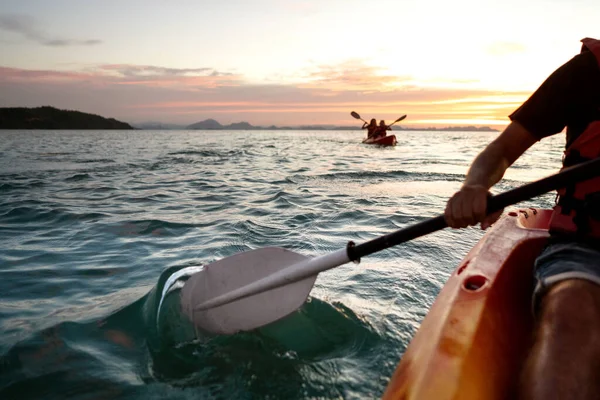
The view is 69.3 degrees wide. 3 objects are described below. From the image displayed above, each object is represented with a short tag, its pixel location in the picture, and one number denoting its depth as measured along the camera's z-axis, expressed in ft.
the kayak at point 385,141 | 81.05
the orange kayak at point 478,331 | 4.82
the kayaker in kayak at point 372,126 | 84.64
